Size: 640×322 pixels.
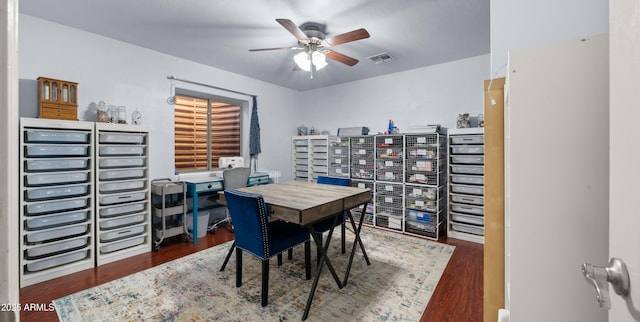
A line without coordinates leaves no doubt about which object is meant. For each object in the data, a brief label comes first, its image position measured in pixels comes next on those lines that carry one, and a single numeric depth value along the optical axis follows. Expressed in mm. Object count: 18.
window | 3934
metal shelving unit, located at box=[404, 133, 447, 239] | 3496
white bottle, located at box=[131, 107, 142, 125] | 3131
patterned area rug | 1884
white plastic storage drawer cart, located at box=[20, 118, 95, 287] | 2283
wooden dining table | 1874
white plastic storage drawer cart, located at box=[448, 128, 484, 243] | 3260
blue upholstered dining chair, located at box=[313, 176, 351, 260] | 2480
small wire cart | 3084
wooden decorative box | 2432
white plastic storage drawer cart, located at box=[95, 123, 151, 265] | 2686
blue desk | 3283
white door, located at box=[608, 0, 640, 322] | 467
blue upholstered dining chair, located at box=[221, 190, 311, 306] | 1895
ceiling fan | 2469
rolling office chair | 3598
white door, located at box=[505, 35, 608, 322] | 794
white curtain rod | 3569
